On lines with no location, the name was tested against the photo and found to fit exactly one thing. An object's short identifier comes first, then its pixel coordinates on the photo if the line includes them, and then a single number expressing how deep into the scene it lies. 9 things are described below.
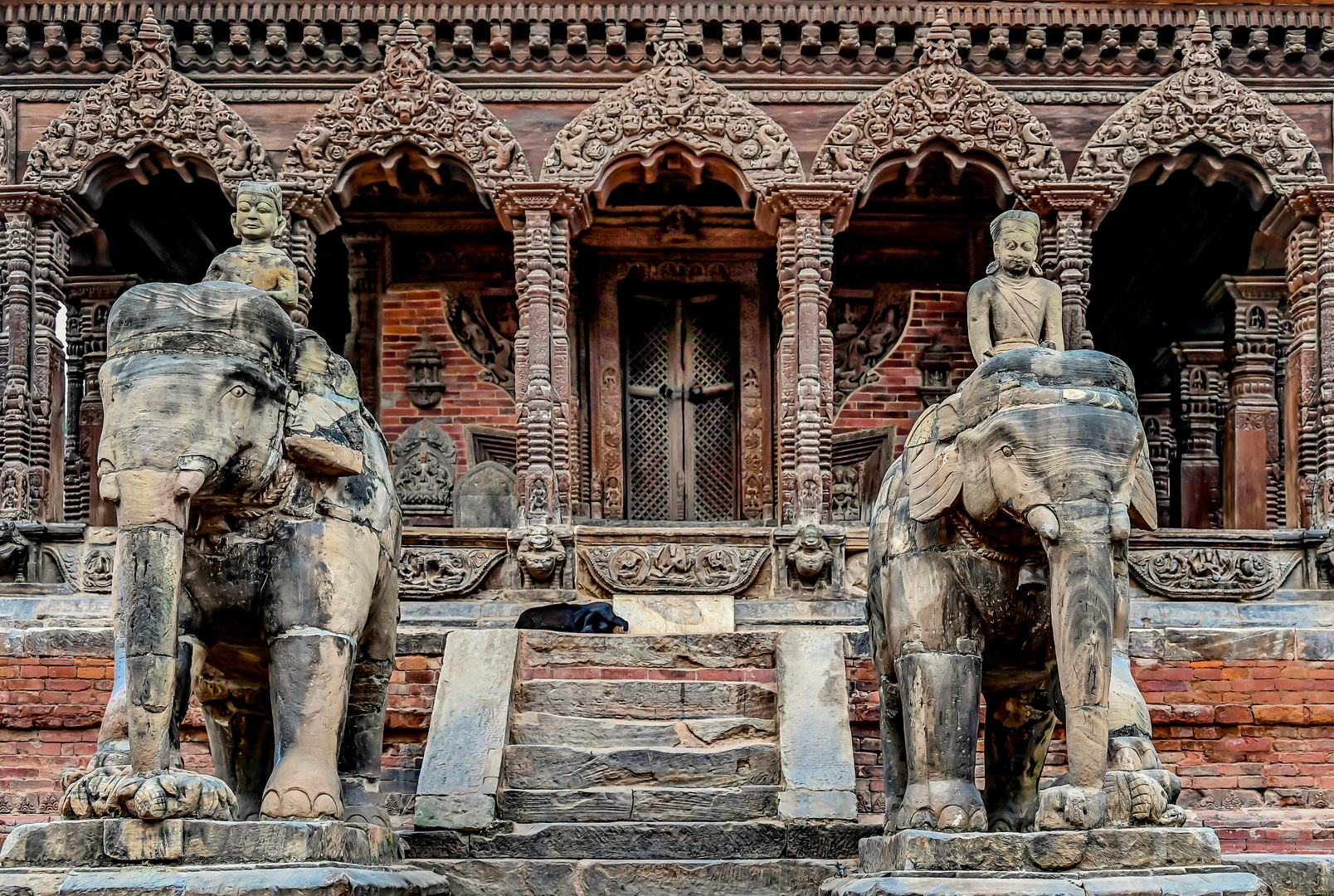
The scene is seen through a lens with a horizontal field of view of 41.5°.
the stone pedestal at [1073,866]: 5.85
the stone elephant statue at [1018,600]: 6.21
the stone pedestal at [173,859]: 5.73
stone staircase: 7.76
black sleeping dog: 10.60
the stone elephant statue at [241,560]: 6.09
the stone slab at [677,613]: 11.70
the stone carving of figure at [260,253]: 7.10
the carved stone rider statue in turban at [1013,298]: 7.73
